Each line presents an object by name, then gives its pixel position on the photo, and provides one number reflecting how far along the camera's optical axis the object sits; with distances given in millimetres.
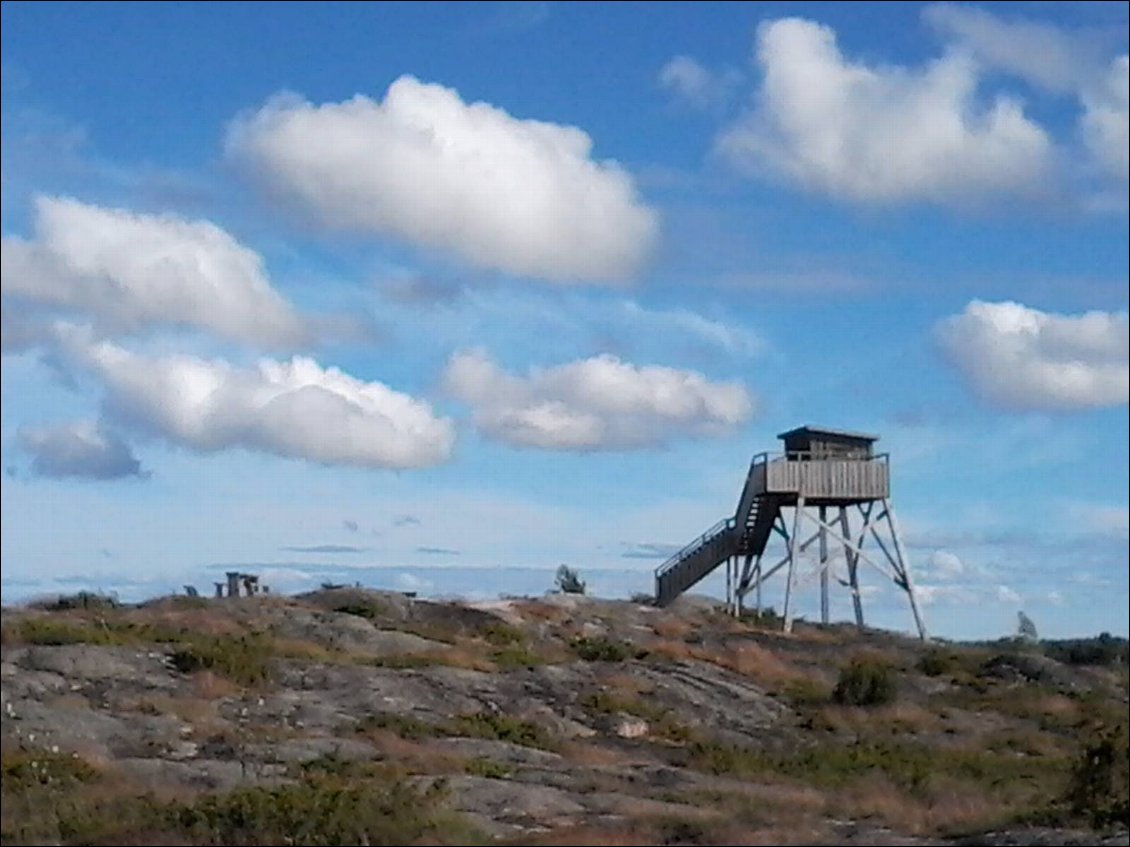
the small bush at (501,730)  29672
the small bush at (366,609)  46312
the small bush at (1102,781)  20641
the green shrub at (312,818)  18348
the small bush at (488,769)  24136
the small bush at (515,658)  38500
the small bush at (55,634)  33500
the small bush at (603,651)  41406
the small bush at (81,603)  43844
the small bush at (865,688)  38938
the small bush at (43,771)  22172
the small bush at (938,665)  45750
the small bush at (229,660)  32281
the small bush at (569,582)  68562
